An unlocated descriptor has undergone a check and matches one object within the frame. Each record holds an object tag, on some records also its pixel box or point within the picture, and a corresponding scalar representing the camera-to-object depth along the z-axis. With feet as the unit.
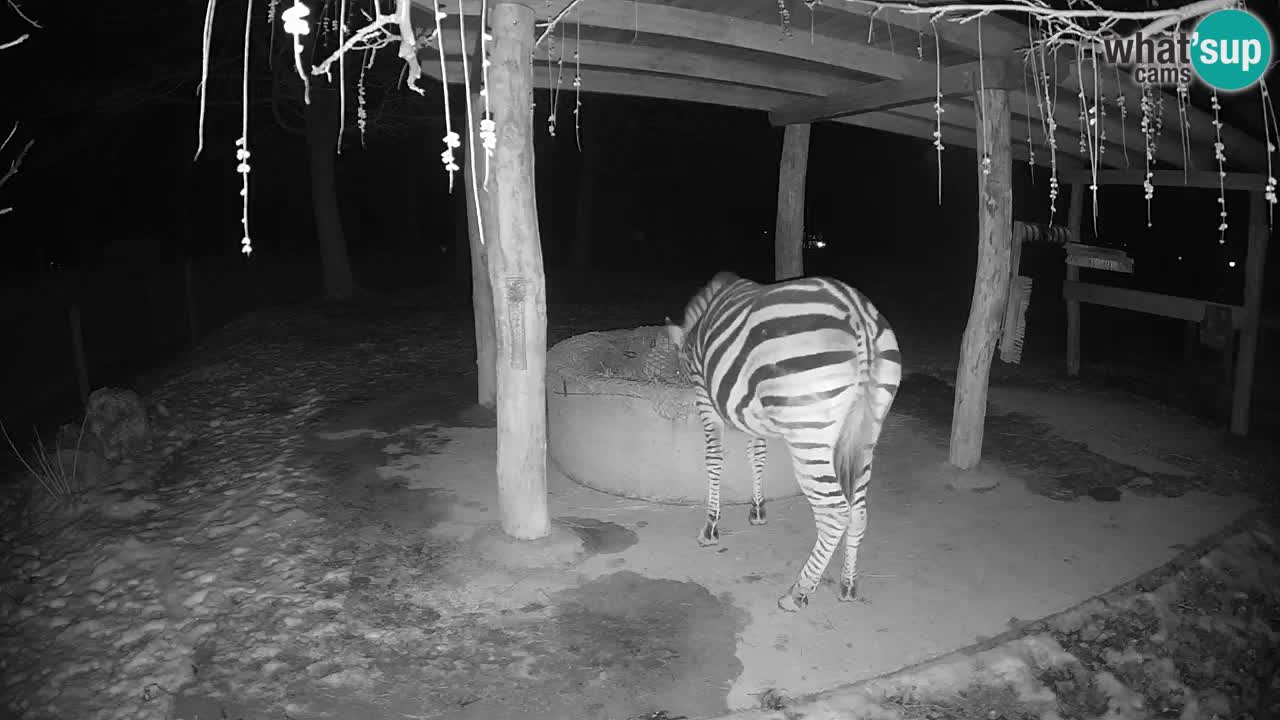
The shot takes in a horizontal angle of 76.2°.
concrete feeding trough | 18.63
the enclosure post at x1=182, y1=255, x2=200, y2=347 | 42.46
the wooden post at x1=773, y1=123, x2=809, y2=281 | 28.19
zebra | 13.79
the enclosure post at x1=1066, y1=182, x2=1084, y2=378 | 31.35
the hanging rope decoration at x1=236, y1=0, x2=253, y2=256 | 5.55
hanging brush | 30.01
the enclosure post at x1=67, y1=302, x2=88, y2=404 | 27.86
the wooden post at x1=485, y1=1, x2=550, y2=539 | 15.14
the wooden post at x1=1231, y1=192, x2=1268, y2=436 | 23.30
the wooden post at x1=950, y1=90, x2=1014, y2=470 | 19.39
